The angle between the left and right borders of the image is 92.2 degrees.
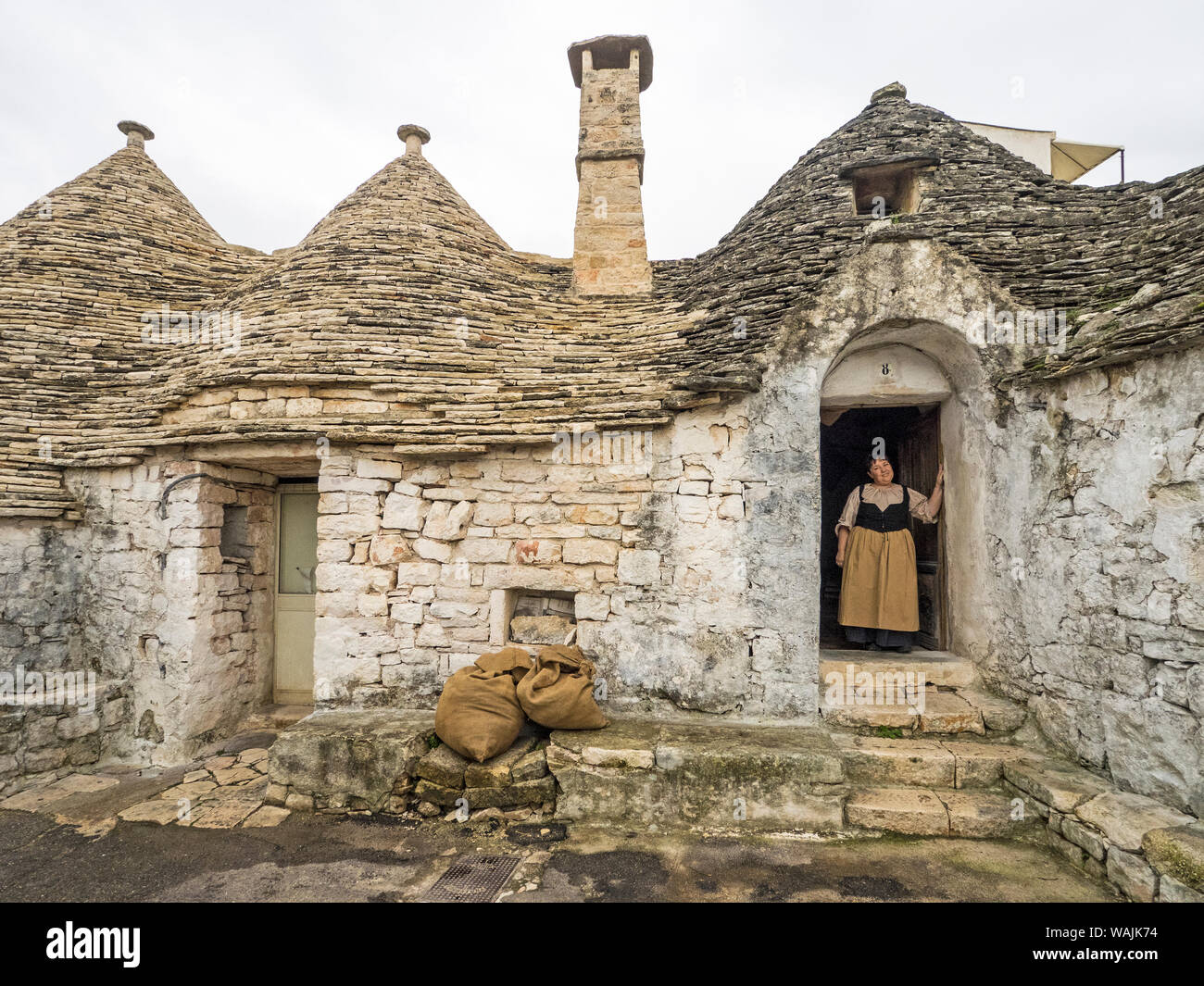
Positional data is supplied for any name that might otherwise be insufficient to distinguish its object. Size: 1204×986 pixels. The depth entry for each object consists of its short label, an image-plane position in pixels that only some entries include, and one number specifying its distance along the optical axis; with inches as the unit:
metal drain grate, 124.0
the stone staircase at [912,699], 168.7
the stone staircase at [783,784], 145.8
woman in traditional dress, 200.4
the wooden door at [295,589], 238.2
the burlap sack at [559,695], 160.4
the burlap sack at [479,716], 155.3
